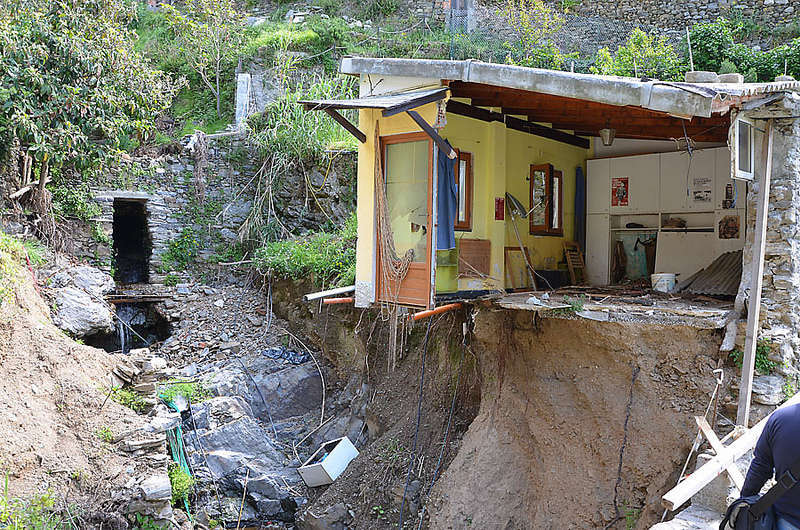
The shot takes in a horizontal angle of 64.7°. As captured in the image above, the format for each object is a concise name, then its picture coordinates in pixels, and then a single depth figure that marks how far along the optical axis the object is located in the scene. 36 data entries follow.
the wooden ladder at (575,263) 11.00
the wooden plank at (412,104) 7.61
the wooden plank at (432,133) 7.80
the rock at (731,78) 7.49
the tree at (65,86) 12.73
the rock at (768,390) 6.82
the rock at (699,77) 7.34
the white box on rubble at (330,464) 10.60
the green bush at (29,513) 7.82
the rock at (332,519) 9.98
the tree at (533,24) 18.41
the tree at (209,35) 19.28
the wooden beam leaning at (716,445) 5.38
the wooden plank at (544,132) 9.98
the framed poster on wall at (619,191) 10.94
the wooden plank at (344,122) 8.70
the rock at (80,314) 12.42
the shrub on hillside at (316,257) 13.30
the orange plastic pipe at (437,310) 8.34
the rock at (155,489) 8.68
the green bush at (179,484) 9.60
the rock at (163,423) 9.84
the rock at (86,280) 12.92
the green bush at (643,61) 15.30
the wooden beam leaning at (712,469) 4.89
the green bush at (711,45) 15.98
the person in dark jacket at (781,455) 3.63
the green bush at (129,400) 10.27
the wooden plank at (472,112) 8.93
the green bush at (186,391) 11.47
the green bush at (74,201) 14.44
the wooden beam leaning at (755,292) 6.78
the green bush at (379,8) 23.50
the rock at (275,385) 12.64
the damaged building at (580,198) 7.08
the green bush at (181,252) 15.76
